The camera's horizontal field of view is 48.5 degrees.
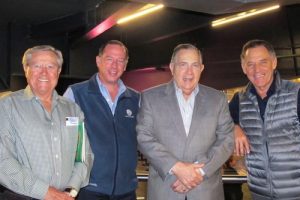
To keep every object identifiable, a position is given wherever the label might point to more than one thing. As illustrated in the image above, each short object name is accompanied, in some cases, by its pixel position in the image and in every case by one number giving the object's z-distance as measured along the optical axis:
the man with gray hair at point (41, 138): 2.06
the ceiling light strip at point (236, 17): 7.09
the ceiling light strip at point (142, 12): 6.28
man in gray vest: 2.47
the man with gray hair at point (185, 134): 2.39
